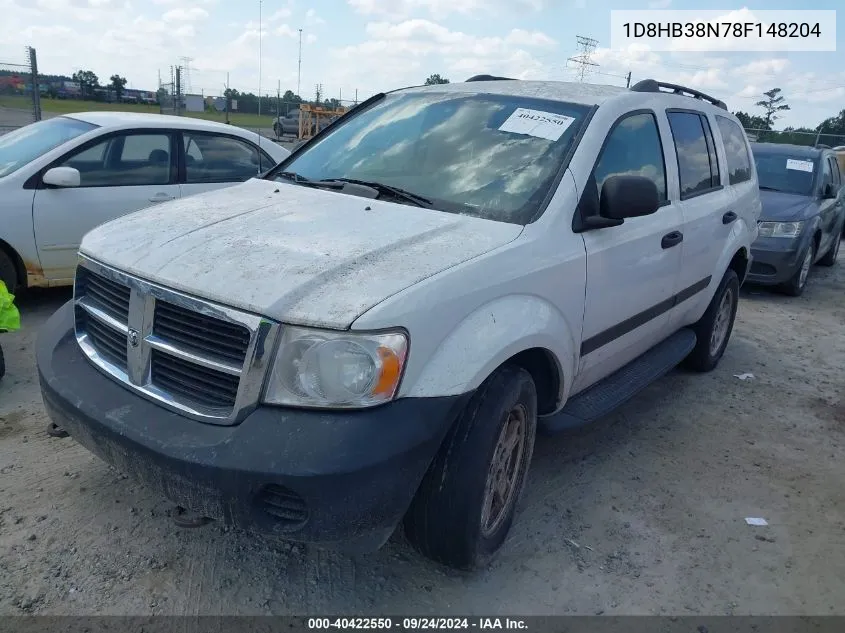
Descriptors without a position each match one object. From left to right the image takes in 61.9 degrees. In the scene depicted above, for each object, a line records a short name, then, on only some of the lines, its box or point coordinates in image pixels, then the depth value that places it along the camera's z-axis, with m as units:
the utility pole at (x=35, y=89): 12.23
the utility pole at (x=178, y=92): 18.99
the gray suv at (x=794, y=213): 8.20
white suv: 2.22
